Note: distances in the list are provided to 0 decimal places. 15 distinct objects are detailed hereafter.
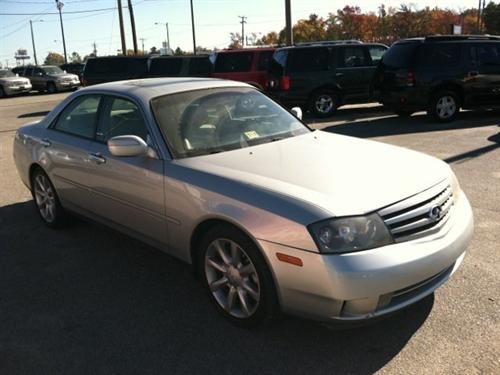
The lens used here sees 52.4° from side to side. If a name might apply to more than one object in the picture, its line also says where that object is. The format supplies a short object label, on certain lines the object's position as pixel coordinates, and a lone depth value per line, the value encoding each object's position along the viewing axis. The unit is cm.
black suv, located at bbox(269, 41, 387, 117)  1310
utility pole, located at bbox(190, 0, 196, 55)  5815
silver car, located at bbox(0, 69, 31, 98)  2875
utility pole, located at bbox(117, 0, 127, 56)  3462
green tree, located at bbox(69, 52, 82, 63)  12524
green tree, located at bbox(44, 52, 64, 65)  14112
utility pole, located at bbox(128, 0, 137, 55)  3476
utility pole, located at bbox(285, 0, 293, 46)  2225
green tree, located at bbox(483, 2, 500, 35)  6719
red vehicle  1459
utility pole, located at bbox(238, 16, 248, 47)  10169
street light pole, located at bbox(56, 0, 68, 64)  6366
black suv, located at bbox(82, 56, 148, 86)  1881
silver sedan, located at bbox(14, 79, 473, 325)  279
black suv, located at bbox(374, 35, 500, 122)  1117
